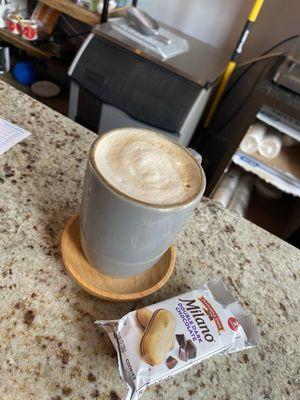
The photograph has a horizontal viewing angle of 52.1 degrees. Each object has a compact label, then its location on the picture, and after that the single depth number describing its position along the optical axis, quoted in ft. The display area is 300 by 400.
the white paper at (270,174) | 3.44
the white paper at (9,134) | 1.63
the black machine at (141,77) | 3.51
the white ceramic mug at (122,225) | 0.91
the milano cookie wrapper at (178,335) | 0.94
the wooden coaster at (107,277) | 1.16
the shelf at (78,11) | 4.23
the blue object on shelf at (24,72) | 6.02
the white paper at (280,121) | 3.25
